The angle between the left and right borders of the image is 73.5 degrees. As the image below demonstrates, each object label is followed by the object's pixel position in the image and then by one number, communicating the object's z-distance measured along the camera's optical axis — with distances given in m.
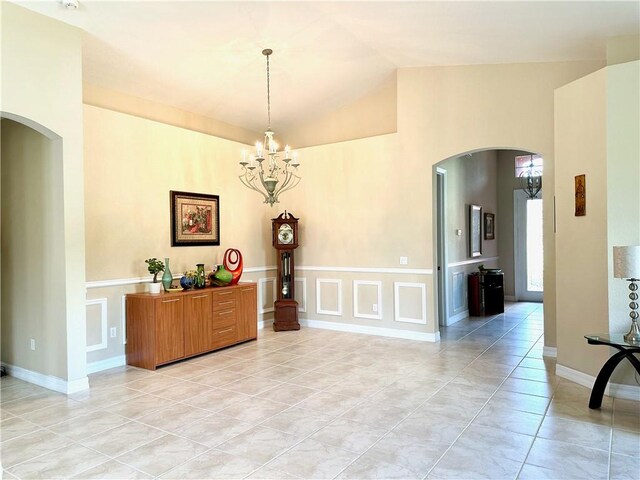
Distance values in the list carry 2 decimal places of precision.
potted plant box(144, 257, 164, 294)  4.99
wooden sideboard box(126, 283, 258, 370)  4.75
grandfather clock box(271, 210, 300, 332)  6.68
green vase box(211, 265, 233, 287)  5.68
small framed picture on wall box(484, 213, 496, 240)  8.84
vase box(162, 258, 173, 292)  5.07
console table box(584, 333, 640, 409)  3.29
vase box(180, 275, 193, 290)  5.25
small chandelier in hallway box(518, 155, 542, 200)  9.09
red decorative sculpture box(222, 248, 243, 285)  5.95
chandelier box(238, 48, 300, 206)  6.57
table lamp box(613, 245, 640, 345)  3.25
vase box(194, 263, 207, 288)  5.39
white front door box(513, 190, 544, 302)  9.30
